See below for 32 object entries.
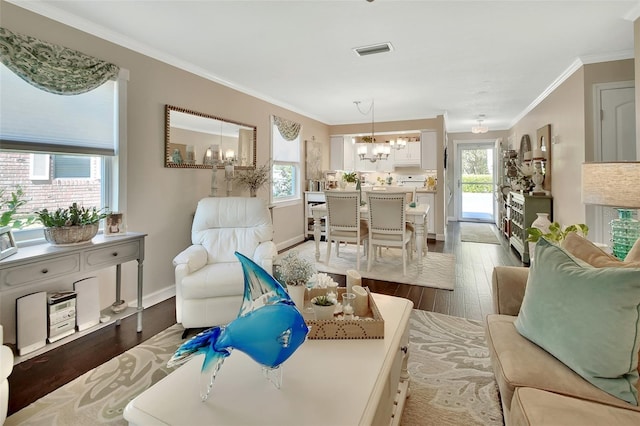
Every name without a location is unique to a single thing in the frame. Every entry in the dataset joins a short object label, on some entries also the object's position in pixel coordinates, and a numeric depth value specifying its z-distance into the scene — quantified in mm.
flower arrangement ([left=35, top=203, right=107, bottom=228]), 2041
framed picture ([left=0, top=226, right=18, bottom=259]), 1835
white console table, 1800
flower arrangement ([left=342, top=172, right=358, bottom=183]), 5844
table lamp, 1704
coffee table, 953
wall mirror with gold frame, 3281
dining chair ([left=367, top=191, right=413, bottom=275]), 3795
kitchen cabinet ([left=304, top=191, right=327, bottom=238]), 6057
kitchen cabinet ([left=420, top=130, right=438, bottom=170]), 6266
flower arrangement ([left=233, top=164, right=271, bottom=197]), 4199
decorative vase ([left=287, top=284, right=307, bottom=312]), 1619
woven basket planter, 2061
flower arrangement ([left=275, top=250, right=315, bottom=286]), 1604
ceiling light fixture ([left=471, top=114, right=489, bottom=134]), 6582
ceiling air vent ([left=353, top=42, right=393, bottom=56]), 2955
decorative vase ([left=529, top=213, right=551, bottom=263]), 3082
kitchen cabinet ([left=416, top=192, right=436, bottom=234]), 6309
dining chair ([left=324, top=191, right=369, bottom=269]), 4102
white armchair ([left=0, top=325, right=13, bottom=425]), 1404
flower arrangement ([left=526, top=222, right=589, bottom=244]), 1981
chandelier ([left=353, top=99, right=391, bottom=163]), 5871
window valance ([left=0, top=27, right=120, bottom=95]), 2057
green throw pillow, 1110
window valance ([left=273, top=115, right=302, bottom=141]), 5127
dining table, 3980
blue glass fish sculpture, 1001
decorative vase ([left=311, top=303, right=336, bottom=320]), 1486
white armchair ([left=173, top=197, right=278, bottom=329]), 2367
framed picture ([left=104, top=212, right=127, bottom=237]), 2416
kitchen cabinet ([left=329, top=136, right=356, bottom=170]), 7109
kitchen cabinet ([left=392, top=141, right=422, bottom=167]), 7180
